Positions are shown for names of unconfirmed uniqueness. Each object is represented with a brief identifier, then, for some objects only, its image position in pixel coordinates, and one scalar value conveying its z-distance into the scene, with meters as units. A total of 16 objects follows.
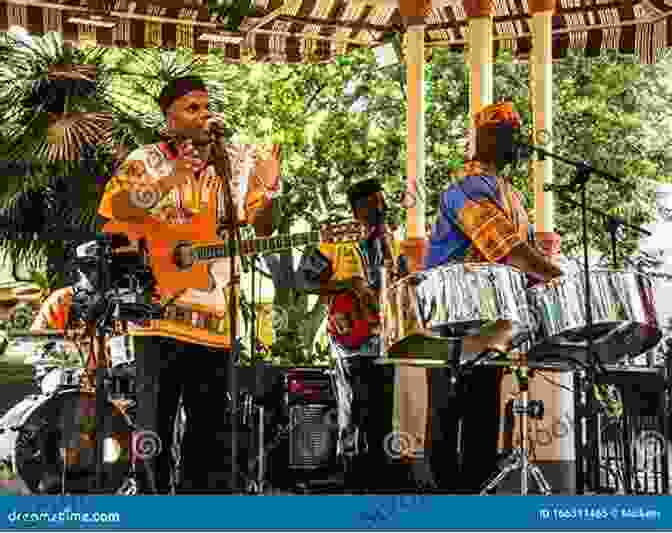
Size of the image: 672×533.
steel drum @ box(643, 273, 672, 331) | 7.98
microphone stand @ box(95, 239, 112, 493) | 8.07
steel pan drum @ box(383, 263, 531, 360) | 7.65
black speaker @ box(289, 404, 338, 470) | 10.77
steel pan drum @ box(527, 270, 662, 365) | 7.82
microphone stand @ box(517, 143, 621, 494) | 7.82
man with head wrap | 8.27
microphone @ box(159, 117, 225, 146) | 8.47
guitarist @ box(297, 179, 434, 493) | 10.05
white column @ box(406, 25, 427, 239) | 10.78
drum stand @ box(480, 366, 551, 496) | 8.13
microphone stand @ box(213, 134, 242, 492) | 7.53
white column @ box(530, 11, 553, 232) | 10.57
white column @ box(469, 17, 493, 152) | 10.94
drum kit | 9.55
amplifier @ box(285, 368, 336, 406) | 10.87
